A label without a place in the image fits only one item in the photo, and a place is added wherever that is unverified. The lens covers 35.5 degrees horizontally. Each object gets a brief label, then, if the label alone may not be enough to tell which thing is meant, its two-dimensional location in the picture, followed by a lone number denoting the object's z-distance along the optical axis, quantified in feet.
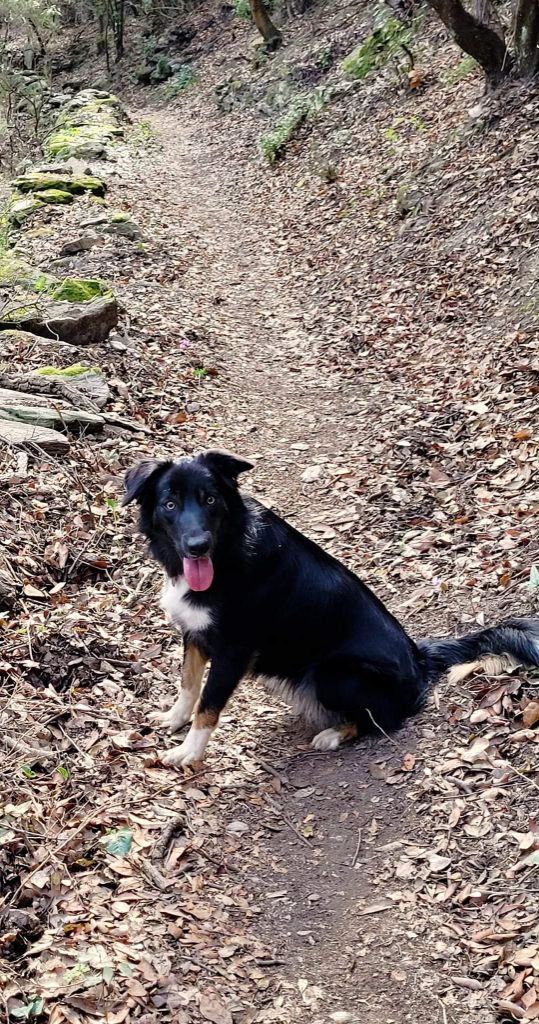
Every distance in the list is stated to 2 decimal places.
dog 13.64
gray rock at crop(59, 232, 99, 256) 37.45
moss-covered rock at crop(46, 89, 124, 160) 59.06
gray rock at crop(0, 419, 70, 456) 21.45
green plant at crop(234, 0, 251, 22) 80.84
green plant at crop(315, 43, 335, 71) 59.98
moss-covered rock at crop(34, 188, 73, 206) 45.39
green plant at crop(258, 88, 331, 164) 55.01
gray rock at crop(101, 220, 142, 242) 40.70
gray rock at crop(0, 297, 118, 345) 27.68
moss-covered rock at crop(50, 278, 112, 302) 29.17
